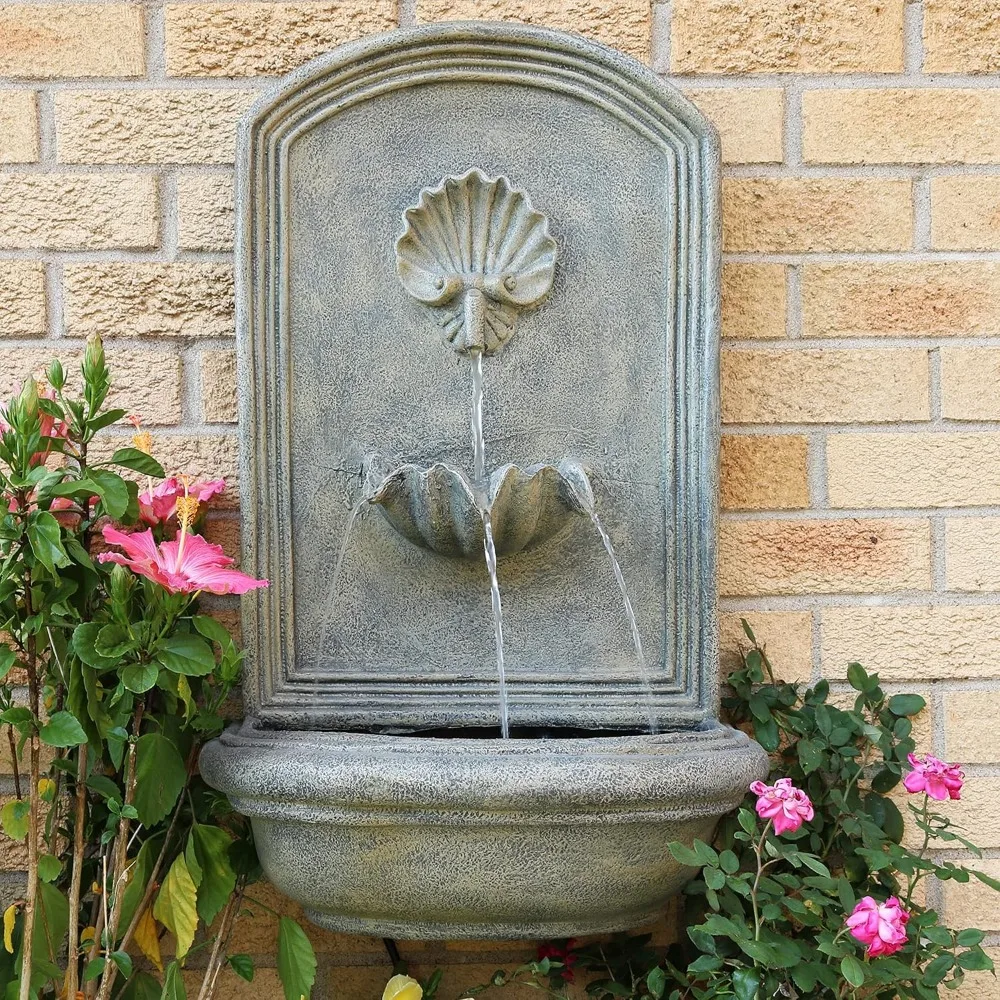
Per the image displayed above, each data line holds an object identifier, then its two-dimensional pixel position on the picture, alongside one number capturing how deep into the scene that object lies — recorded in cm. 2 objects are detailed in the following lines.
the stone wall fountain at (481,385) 134
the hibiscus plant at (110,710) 111
